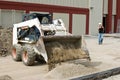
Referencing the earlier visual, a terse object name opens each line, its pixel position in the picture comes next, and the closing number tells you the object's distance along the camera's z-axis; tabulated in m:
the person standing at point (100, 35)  24.50
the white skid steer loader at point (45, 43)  12.40
